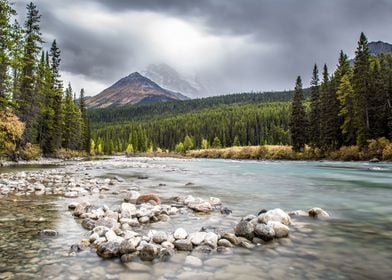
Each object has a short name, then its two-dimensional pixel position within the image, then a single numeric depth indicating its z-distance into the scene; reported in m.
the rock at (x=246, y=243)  7.05
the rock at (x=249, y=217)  8.87
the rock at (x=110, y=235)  6.92
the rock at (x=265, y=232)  7.49
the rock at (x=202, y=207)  10.81
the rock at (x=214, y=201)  11.89
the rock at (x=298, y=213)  10.09
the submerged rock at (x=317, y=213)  10.00
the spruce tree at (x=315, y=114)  55.09
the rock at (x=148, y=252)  6.21
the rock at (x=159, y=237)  6.99
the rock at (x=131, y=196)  12.91
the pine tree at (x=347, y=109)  47.78
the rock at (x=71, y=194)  13.70
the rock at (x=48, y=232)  7.70
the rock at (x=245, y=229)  7.57
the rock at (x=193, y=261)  5.94
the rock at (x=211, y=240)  6.93
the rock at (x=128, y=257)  6.09
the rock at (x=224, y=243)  7.01
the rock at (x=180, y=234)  7.23
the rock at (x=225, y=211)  10.44
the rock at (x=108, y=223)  8.15
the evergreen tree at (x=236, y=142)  134.62
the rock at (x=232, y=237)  7.18
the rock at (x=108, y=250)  6.25
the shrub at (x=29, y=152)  42.14
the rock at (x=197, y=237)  7.03
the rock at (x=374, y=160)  38.09
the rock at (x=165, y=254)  6.24
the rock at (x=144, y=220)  9.19
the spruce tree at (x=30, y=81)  44.88
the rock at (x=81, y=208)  9.86
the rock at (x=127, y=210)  9.42
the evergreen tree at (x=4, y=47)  24.50
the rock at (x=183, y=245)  6.76
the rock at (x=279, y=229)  7.73
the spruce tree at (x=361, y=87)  44.08
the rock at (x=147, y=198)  12.05
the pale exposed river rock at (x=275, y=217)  8.51
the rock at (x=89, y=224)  8.42
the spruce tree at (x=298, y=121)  58.12
